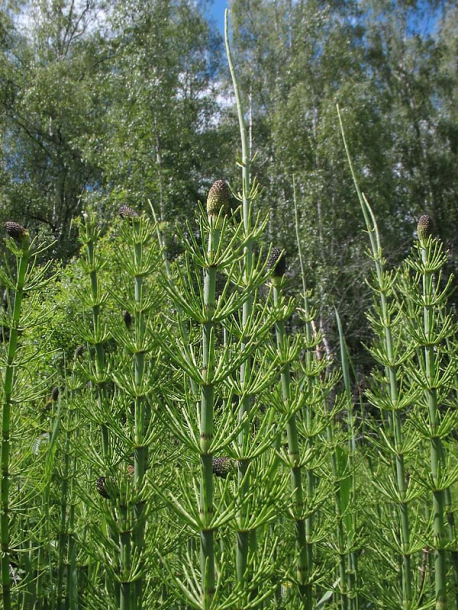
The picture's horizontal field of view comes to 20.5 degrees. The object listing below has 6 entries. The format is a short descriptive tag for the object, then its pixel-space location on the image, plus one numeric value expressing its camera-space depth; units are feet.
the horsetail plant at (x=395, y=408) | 3.26
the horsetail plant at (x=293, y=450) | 2.93
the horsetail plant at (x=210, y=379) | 2.41
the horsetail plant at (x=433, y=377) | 3.15
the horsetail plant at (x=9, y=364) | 2.90
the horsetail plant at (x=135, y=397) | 2.86
